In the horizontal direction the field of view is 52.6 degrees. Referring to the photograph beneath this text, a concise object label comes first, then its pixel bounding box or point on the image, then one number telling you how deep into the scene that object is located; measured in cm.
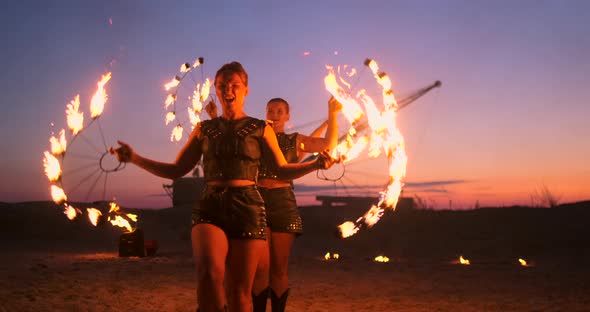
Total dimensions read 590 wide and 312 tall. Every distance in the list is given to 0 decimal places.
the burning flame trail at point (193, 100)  687
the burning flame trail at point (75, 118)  561
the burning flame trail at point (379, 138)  541
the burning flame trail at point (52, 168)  562
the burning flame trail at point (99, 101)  604
